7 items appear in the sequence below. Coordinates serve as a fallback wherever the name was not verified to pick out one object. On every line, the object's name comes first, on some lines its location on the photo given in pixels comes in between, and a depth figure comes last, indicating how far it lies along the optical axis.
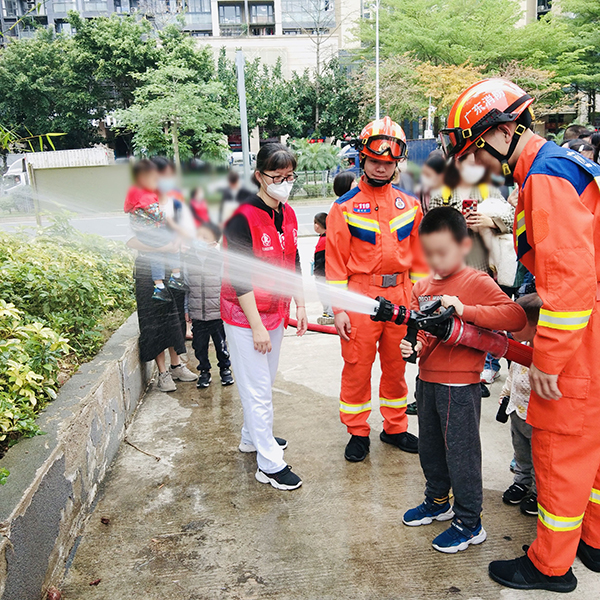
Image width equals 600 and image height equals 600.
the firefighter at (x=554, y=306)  1.95
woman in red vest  2.89
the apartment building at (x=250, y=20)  37.53
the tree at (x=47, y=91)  27.28
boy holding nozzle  2.33
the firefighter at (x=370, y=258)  3.17
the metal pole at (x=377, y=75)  22.81
